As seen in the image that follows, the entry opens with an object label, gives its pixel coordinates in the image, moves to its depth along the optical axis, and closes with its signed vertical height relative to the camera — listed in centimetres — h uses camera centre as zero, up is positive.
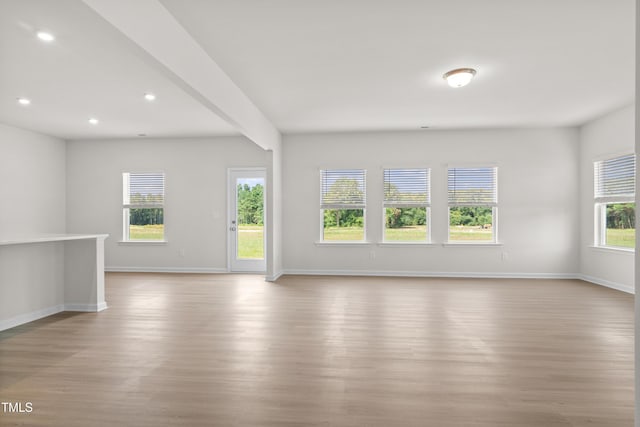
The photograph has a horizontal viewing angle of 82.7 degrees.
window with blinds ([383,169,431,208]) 724 +50
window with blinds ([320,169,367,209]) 737 +49
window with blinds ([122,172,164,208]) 777 +49
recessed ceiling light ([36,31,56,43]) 323 +159
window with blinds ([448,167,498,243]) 712 +18
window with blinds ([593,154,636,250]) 572 +20
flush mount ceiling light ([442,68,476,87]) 410 +156
